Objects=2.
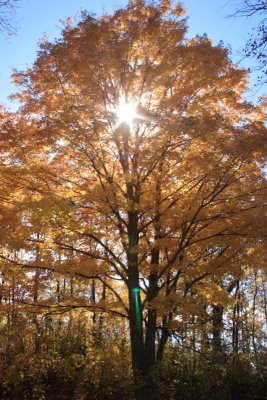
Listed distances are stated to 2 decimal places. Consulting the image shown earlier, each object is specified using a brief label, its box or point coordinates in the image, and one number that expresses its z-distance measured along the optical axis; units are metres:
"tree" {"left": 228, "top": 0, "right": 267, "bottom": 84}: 4.00
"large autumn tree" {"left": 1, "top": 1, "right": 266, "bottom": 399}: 7.37
